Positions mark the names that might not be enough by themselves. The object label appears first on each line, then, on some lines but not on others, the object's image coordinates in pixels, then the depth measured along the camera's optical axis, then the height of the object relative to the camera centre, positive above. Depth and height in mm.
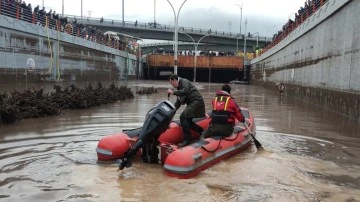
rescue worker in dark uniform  8914 -609
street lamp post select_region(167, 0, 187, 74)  37719 +4997
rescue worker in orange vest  8539 -823
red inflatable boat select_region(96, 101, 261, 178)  6883 -1342
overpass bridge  82000 +8713
